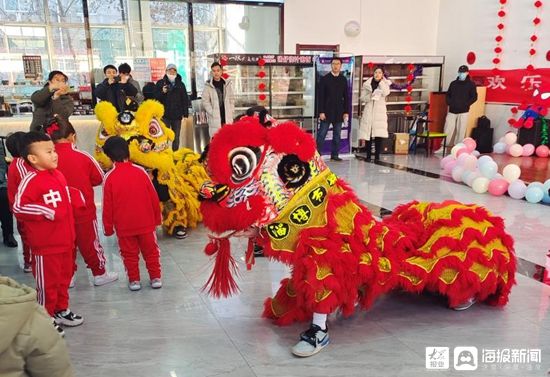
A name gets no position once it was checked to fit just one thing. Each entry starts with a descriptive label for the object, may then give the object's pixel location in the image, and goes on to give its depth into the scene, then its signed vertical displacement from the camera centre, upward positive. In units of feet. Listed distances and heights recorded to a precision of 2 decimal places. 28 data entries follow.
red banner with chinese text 28.84 -0.45
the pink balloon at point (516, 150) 28.36 -4.36
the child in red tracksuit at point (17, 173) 9.62 -2.07
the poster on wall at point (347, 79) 27.58 -0.36
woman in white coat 27.07 -2.07
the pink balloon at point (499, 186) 18.93 -4.33
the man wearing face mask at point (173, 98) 23.89 -1.06
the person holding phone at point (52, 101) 15.71 -0.79
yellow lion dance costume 13.00 -2.23
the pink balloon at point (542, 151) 27.99 -4.36
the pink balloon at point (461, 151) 23.56 -3.68
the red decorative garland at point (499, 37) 30.48 +2.40
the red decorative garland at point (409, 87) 32.63 -0.79
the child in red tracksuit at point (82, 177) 10.48 -2.20
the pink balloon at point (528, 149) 28.37 -4.35
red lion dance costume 8.22 -2.93
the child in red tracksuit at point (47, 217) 8.32 -2.47
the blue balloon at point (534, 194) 17.78 -4.35
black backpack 30.73 -3.89
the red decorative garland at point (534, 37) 28.32 +2.22
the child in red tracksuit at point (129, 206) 10.41 -2.82
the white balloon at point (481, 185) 19.43 -4.37
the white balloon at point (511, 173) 19.08 -3.85
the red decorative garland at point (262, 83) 26.50 -0.40
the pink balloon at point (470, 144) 25.23 -3.60
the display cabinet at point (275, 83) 26.32 -0.38
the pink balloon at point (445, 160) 23.33 -4.06
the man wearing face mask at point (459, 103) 28.96 -1.67
